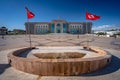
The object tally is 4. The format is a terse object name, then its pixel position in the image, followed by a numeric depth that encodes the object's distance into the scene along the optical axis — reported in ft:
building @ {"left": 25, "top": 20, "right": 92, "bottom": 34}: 192.91
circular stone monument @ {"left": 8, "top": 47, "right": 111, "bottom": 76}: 10.76
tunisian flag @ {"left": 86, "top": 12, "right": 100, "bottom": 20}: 22.79
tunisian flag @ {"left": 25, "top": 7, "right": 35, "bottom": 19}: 23.52
